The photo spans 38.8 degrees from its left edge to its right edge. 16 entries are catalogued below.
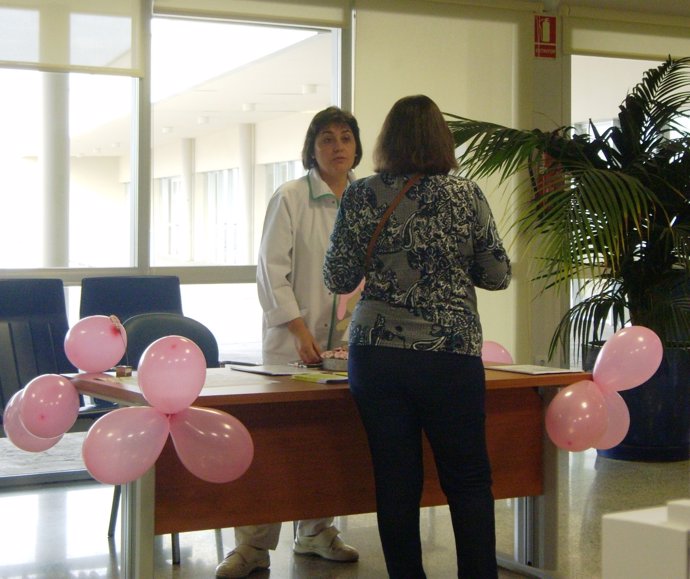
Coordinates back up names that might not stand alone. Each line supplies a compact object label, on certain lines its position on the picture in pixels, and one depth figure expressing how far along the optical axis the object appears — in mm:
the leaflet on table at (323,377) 2578
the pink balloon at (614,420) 2834
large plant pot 4992
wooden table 2479
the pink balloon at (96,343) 2676
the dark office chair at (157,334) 3512
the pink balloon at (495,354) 3357
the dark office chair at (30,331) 4098
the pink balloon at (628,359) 2744
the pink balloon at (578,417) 2693
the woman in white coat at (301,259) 3041
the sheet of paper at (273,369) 2754
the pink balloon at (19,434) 2602
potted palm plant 4457
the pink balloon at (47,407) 2504
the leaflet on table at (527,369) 2864
